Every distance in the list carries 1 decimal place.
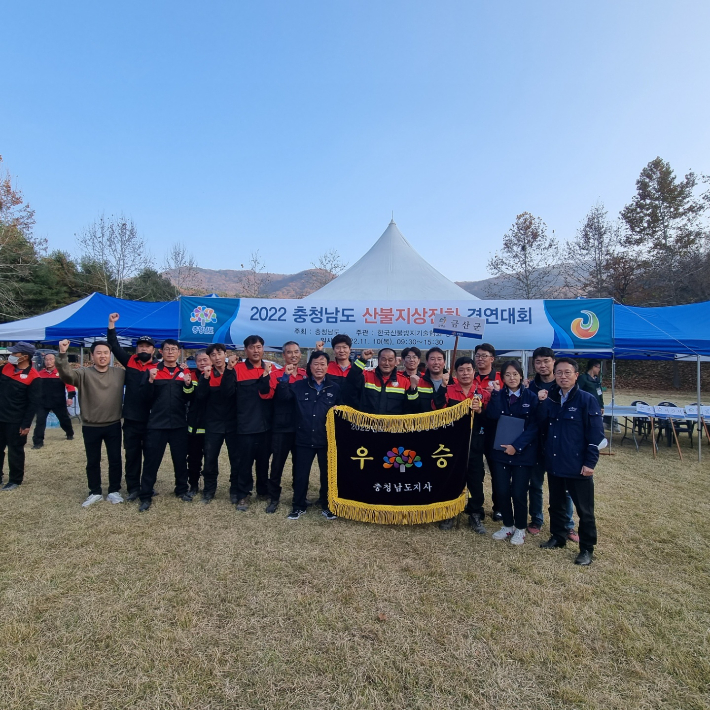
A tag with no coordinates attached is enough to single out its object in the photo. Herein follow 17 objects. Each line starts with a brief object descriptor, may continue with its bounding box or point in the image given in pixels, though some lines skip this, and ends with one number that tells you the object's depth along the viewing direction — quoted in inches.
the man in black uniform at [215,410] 157.4
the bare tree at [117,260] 831.1
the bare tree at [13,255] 695.7
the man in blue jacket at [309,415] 146.9
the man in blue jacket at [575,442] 117.6
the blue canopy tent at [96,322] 327.9
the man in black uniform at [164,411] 155.4
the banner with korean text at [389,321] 241.3
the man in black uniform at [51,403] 262.5
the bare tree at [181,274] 1019.3
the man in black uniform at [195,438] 168.4
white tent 314.0
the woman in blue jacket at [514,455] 127.3
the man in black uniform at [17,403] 173.3
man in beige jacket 153.3
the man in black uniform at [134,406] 158.4
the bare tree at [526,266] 914.1
